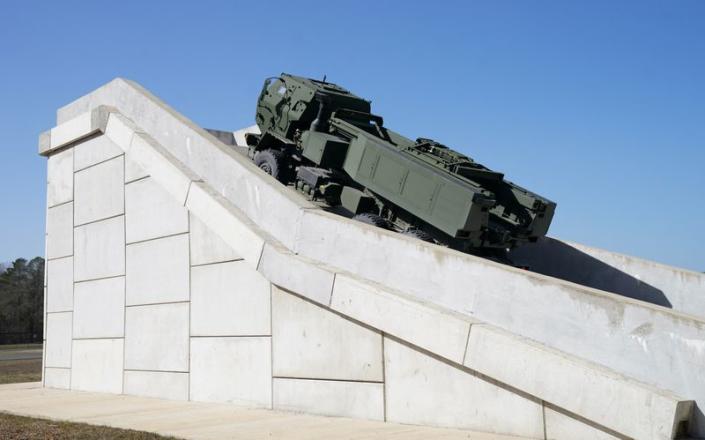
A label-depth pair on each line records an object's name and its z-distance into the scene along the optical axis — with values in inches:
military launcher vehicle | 378.0
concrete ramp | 227.0
